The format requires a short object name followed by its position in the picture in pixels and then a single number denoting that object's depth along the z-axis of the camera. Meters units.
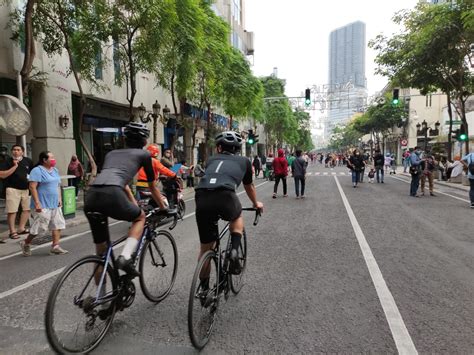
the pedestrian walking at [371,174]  22.14
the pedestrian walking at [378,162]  21.03
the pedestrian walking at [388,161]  33.45
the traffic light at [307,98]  27.15
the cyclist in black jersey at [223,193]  3.54
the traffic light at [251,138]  28.96
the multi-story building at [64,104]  12.68
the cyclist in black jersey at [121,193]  3.30
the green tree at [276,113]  46.69
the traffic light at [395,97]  23.30
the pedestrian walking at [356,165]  18.98
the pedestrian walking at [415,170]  14.46
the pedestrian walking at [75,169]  15.12
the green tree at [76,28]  10.95
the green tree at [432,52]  16.72
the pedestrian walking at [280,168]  14.64
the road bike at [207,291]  3.09
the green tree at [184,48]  14.03
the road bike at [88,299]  2.90
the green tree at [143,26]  11.68
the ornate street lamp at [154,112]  17.29
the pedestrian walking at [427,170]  14.92
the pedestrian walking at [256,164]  27.02
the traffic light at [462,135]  20.27
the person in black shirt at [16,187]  7.52
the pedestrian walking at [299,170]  14.41
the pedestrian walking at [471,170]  11.32
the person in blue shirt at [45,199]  6.20
